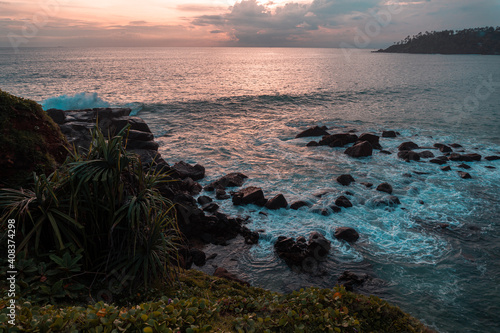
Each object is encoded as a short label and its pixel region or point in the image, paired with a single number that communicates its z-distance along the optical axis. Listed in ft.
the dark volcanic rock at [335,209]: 41.31
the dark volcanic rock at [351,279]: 27.55
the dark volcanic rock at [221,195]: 45.06
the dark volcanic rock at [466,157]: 61.97
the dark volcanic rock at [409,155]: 62.49
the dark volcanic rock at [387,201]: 43.32
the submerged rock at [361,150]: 64.59
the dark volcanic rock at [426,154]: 64.25
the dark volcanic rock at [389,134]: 80.79
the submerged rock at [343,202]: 42.57
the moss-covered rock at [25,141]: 23.54
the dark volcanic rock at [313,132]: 81.46
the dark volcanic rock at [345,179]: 50.18
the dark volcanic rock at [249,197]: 43.06
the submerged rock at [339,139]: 73.08
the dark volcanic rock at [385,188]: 47.16
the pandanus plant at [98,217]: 18.62
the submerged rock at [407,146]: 69.00
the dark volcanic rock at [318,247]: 31.65
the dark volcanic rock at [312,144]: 72.96
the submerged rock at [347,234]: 34.96
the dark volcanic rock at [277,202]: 41.98
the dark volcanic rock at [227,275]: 26.99
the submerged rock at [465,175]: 53.06
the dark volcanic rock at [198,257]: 30.53
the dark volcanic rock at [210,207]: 40.65
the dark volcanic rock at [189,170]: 51.87
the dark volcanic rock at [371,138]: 71.36
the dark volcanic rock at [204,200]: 42.88
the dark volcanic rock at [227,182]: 48.32
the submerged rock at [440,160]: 60.49
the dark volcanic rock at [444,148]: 67.72
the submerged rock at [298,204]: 42.09
